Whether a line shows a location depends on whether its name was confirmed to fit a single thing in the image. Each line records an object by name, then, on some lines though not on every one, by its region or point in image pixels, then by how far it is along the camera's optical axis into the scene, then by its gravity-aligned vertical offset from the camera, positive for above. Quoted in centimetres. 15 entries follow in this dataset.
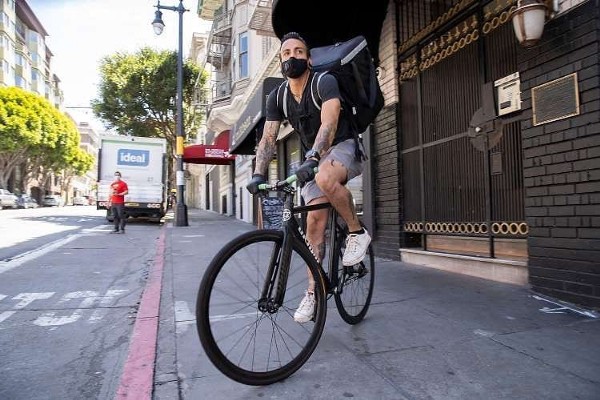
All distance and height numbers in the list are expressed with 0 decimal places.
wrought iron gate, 481 +103
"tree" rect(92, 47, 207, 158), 2703 +834
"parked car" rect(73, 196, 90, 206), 7403 +281
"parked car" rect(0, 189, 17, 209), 3522 +163
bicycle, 214 -46
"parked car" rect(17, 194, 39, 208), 4047 +164
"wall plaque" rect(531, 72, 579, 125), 366 +100
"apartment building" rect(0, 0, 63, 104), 5134 +2304
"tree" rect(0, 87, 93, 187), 4041 +865
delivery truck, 1692 +187
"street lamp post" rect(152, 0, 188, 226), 1611 +424
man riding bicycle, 264 +46
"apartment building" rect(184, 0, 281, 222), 1666 +577
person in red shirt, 1254 +53
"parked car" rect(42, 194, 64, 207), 5316 +213
